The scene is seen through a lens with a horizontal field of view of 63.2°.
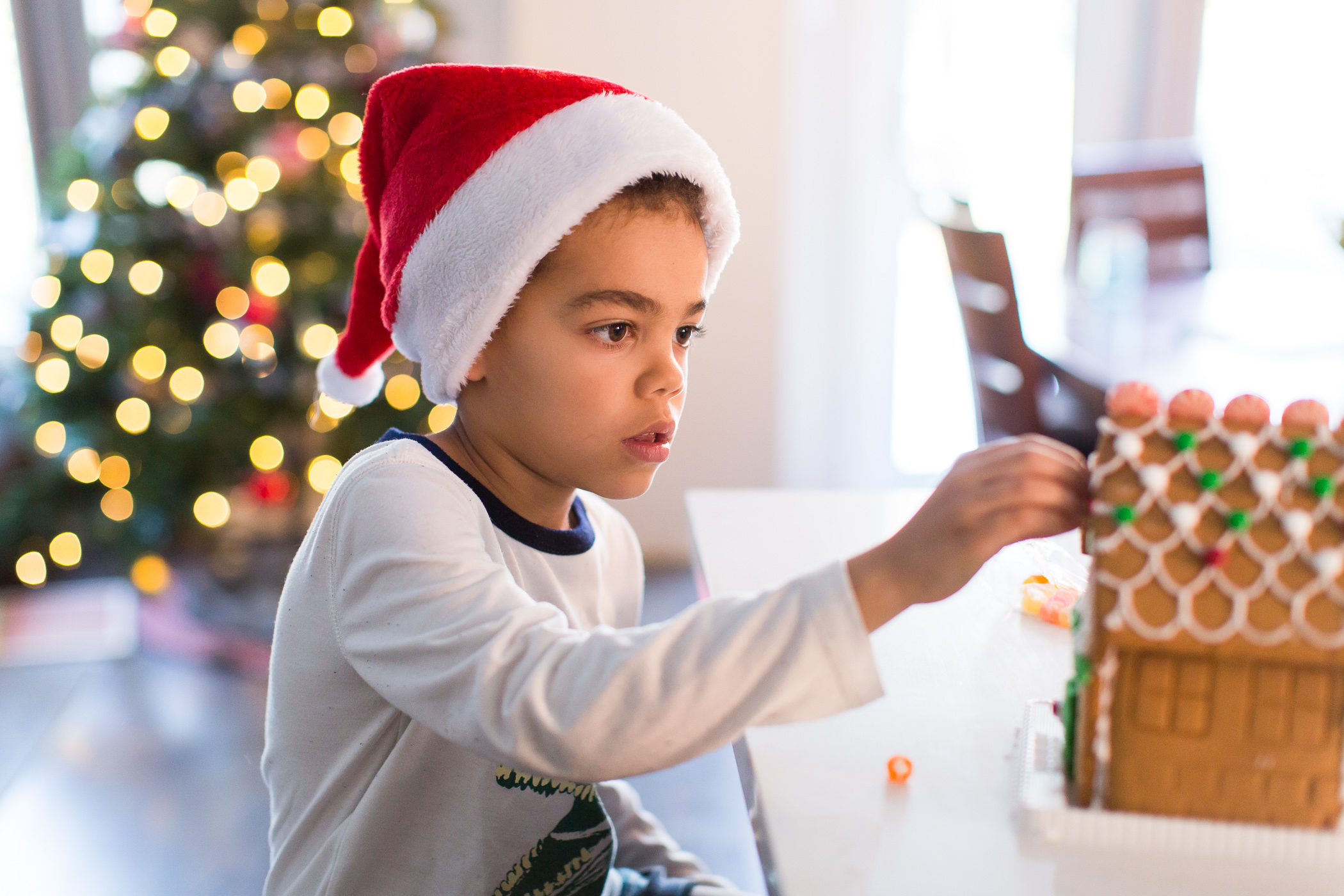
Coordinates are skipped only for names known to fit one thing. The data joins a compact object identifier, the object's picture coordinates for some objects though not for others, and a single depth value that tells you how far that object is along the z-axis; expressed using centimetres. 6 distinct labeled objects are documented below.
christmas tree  236
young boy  75
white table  59
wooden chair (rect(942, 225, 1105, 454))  185
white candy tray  60
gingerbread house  56
